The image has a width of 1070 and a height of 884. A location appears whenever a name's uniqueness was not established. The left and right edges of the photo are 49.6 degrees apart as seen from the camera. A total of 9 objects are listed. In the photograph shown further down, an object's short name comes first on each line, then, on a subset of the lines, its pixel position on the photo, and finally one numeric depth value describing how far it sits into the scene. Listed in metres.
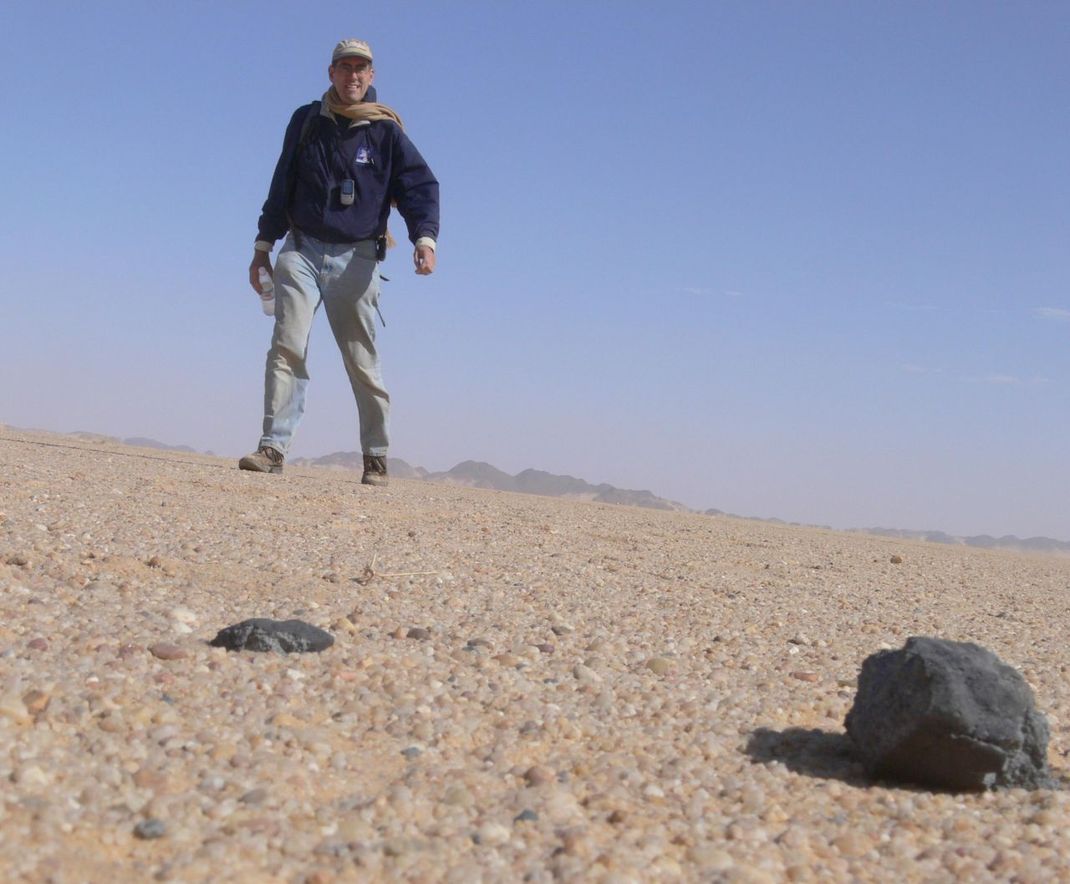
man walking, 5.81
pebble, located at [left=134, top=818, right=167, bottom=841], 1.48
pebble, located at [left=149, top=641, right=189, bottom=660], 2.21
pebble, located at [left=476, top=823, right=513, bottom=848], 1.59
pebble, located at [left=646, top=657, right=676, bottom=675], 2.57
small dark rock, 2.35
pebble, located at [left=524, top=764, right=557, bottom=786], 1.83
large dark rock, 1.93
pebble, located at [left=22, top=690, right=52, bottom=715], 1.86
